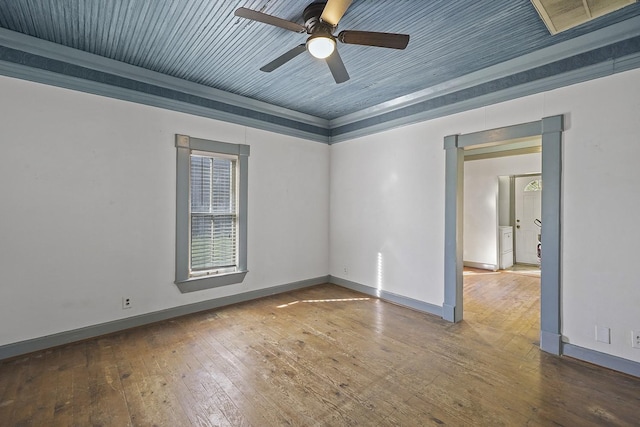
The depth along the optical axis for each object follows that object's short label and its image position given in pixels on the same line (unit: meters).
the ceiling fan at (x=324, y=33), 2.08
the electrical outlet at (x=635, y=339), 2.48
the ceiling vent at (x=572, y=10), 2.14
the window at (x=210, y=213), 3.79
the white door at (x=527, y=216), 7.37
